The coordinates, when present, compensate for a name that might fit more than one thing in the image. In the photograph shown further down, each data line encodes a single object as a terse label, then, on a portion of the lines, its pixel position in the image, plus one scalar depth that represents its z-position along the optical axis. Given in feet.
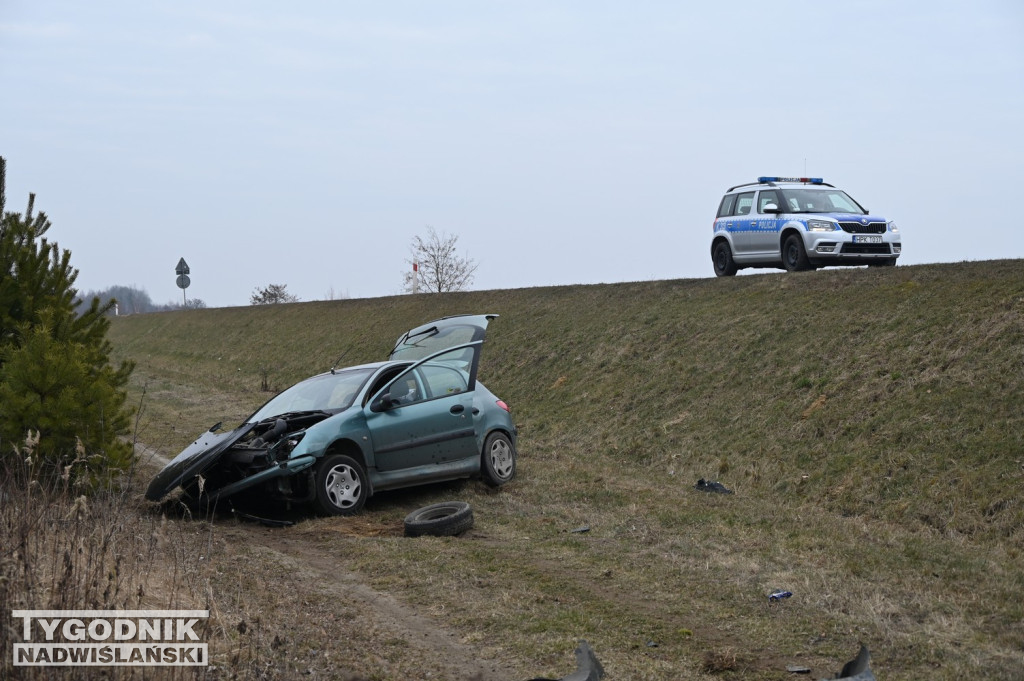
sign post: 160.04
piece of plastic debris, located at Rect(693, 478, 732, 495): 39.34
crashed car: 31.81
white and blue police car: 61.11
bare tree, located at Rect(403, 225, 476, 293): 183.62
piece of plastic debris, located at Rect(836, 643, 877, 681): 16.38
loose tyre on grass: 30.04
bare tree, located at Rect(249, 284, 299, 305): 232.73
